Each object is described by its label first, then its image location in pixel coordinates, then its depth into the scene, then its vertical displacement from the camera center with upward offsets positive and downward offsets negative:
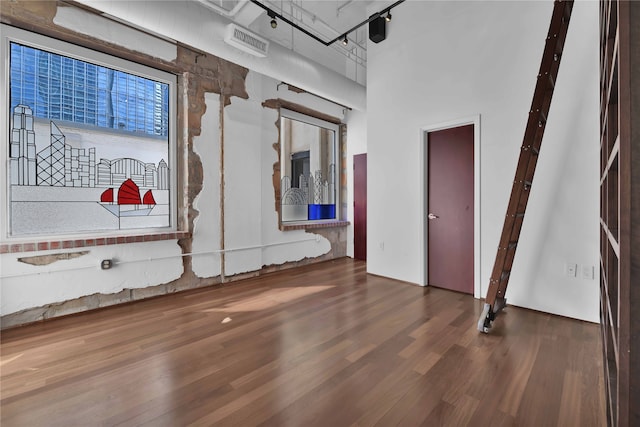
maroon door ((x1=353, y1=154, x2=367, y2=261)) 5.76 +0.02
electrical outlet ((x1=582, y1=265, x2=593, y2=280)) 2.77 -0.60
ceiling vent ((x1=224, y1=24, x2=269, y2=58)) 3.14 +1.80
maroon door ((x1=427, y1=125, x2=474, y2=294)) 3.64 -0.02
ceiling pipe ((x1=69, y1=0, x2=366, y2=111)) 2.66 +1.74
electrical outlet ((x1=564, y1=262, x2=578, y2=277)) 2.87 -0.59
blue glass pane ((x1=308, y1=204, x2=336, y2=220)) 5.61 -0.08
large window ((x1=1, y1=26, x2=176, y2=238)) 2.83 +0.72
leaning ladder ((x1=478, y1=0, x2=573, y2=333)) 2.58 +0.55
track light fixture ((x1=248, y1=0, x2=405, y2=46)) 4.26 +2.55
